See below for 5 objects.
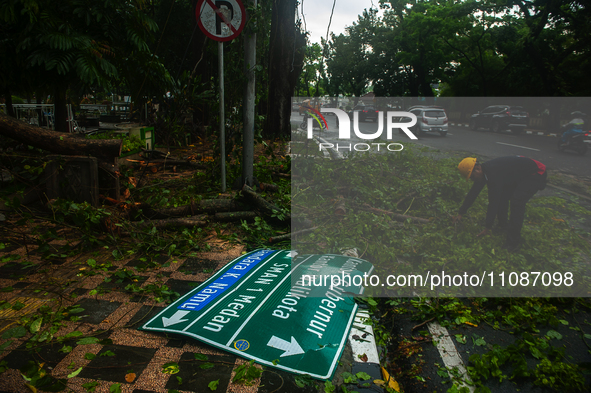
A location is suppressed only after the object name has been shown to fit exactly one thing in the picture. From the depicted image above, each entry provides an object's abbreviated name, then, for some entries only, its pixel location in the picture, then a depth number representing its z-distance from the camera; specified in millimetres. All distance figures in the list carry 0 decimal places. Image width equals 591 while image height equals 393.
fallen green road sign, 2686
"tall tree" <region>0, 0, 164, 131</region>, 6332
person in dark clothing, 4418
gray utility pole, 6496
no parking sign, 5742
